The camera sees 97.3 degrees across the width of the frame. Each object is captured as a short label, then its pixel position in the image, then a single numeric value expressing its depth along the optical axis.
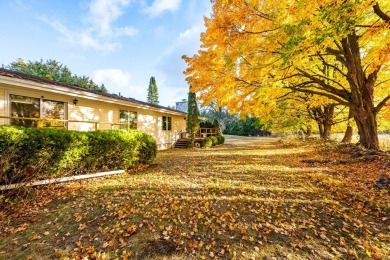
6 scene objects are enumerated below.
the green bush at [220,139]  23.30
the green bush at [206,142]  19.02
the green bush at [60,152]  4.73
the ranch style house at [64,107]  7.54
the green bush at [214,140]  20.82
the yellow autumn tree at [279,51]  5.46
